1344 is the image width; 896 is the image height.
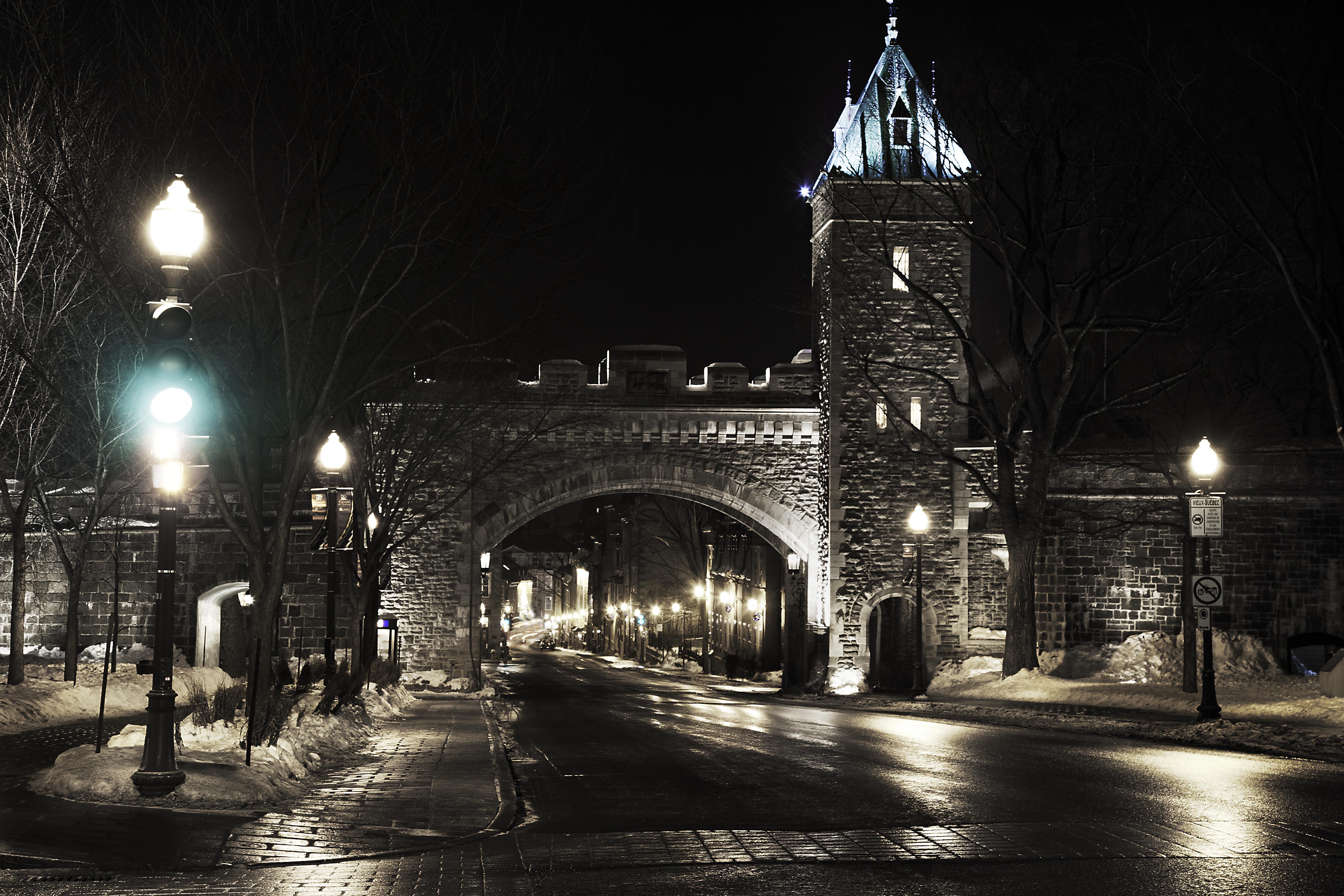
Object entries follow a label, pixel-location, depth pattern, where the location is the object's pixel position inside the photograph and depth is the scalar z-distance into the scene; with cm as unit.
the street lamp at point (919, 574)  2761
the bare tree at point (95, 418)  2203
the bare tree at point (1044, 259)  2625
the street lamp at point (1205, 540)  1839
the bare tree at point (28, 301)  1644
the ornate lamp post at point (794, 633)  3847
